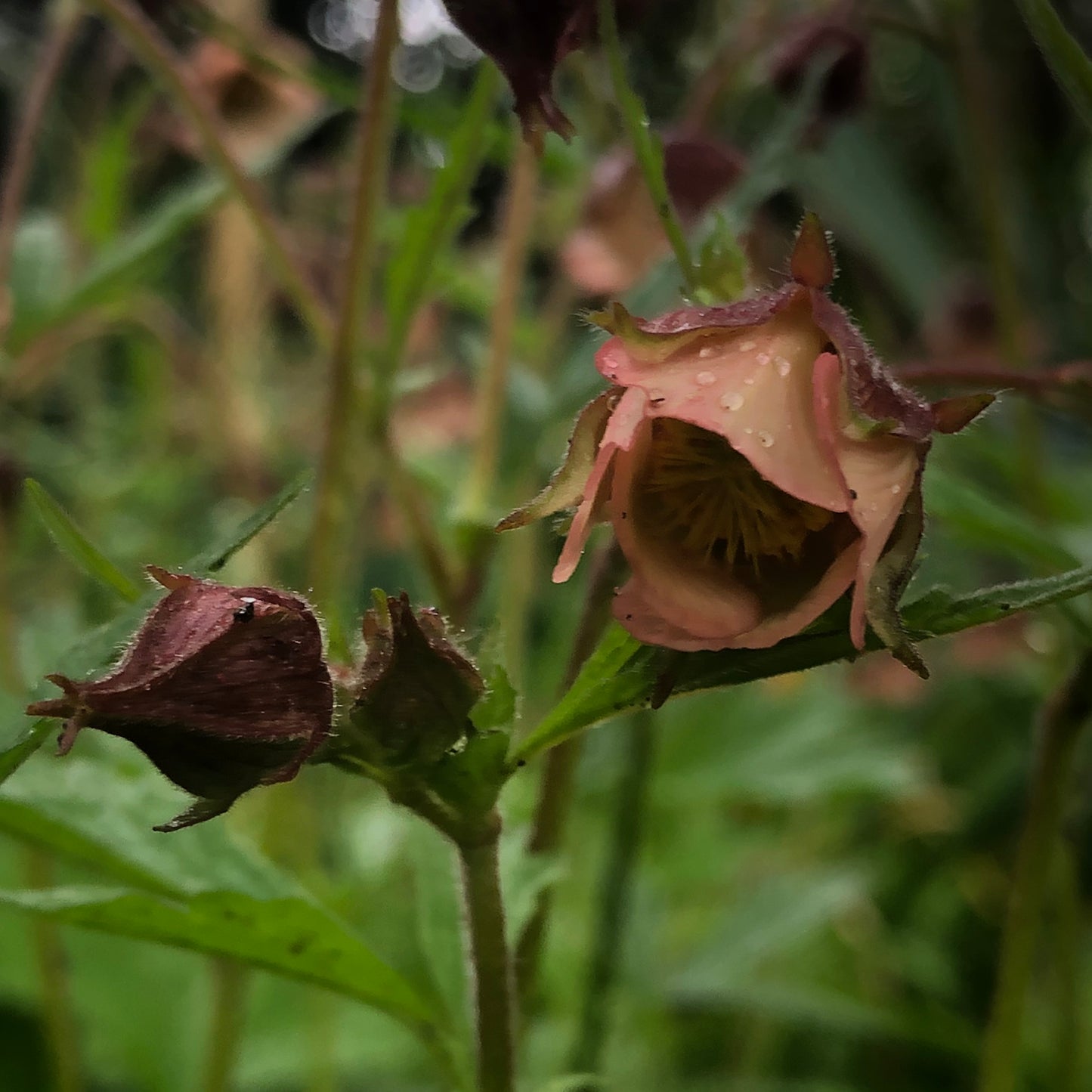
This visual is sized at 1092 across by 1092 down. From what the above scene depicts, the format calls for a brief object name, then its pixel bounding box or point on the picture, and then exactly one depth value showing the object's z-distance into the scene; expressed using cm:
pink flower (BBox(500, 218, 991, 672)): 18
